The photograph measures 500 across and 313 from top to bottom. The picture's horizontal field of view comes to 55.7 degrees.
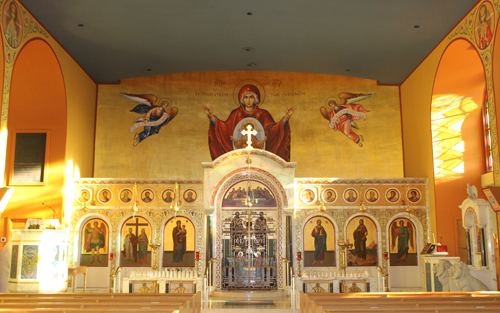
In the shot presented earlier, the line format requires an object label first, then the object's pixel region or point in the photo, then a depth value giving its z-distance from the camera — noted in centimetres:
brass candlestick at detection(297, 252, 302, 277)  1384
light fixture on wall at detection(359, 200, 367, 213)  1493
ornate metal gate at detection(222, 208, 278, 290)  1516
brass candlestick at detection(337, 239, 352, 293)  1465
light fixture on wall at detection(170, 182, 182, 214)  1550
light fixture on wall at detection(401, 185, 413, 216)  1552
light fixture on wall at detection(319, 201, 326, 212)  1493
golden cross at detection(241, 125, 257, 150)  1471
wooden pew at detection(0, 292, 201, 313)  652
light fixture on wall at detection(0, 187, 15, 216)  1041
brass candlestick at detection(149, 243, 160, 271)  1517
